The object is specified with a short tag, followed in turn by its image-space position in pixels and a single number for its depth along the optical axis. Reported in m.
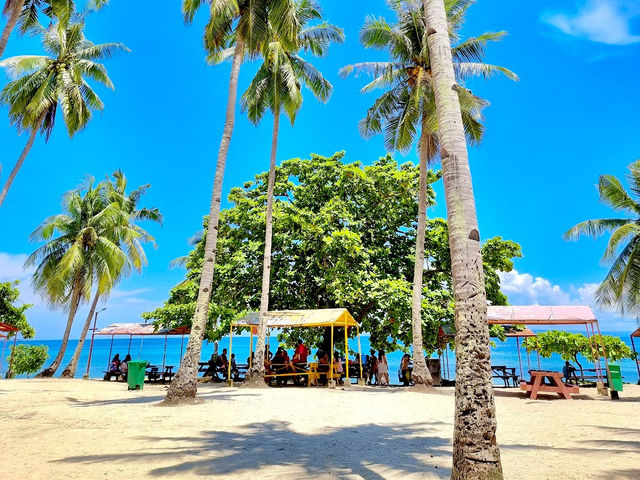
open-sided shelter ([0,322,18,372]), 18.69
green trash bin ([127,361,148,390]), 16.05
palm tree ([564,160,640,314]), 14.84
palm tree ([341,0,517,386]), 15.21
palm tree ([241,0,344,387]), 16.52
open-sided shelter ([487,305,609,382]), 15.03
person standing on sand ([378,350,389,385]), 19.40
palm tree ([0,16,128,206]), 17.06
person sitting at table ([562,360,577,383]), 17.60
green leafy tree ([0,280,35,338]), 27.08
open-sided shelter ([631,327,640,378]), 20.56
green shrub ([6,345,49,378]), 32.31
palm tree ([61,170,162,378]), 24.16
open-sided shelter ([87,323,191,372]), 21.26
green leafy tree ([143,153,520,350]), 19.36
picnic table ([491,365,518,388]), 18.62
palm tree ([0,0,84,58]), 10.32
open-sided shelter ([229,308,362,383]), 16.45
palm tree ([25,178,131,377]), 22.44
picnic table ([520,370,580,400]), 13.62
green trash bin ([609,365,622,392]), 14.52
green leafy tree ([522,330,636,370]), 24.56
